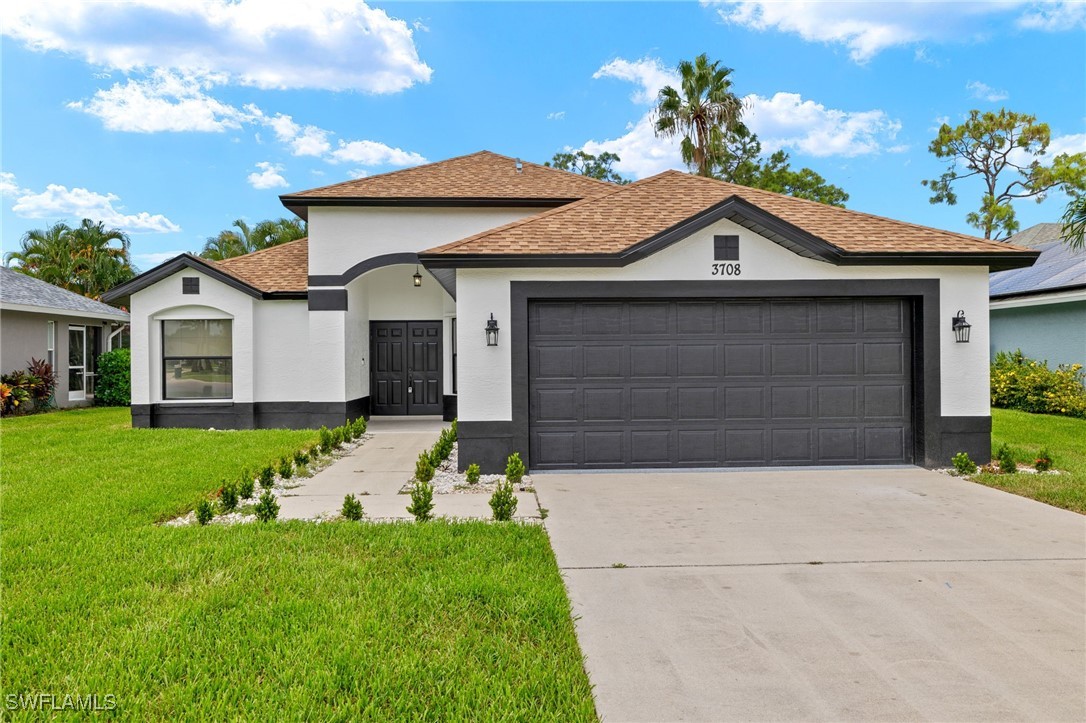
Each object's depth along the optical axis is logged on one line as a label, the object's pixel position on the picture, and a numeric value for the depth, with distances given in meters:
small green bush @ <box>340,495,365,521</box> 6.27
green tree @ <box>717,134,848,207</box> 31.05
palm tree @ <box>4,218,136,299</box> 26.42
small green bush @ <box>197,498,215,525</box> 6.05
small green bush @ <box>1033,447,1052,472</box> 8.60
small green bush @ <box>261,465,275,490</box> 7.68
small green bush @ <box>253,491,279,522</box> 6.20
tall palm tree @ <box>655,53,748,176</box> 24.20
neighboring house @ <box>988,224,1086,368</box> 14.91
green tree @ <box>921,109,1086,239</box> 29.75
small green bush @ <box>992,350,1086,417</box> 14.23
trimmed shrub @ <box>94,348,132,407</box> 18.86
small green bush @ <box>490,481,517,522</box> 6.25
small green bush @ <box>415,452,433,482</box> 8.11
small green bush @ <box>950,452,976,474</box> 8.44
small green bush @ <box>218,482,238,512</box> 6.63
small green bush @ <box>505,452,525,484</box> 8.06
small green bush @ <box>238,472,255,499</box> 7.07
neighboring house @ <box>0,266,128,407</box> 15.98
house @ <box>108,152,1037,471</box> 8.70
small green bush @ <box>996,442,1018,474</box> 8.39
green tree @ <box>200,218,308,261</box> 30.67
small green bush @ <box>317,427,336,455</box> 10.30
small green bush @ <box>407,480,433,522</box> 6.26
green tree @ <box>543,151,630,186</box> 38.28
